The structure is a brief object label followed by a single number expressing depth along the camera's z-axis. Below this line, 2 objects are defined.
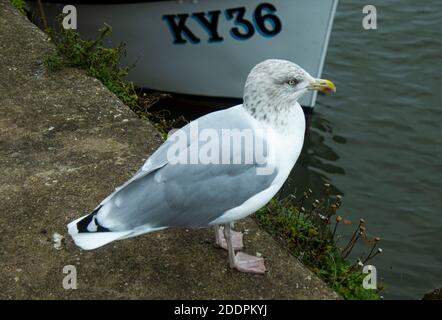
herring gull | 2.82
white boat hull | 6.29
